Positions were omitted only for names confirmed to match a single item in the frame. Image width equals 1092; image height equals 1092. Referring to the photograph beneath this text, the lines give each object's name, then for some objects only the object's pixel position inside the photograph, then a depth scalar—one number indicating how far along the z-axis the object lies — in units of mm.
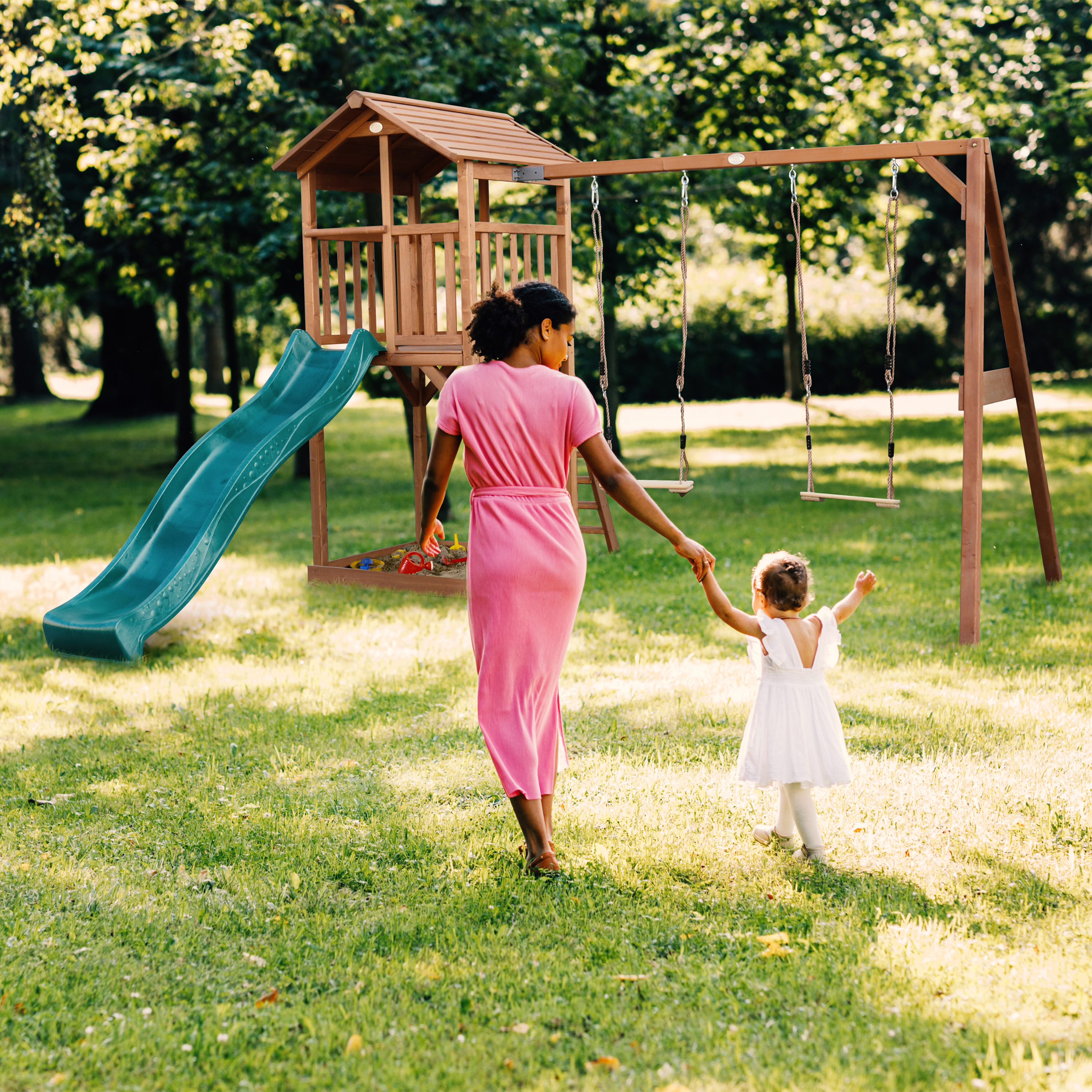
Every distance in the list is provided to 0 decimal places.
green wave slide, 7582
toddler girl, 4285
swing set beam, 7363
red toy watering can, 9312
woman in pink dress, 4195
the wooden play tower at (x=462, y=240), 7461
